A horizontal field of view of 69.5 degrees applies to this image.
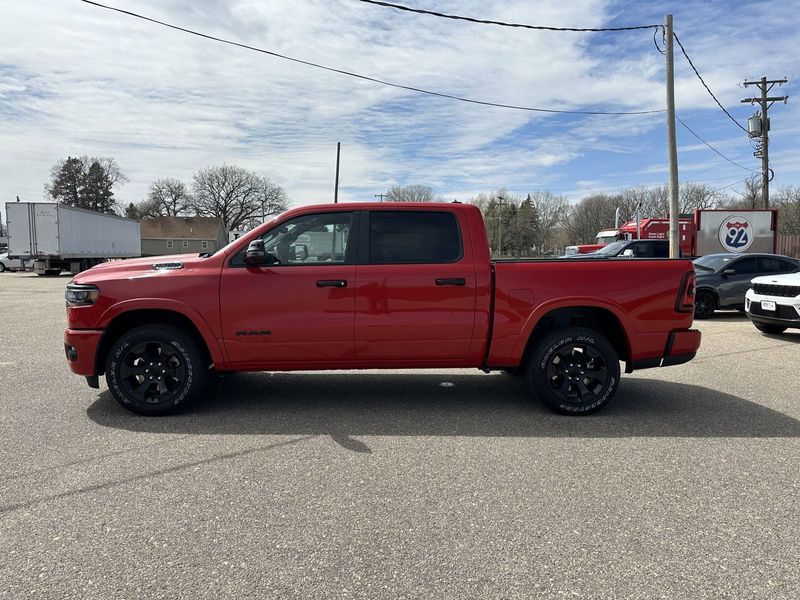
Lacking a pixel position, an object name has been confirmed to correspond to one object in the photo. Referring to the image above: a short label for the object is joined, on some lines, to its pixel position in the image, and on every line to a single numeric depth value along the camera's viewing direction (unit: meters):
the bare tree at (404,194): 59.51
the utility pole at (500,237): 84.41
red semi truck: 20.88
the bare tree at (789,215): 51.84
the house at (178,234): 87.81
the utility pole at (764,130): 25.73
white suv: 9.09
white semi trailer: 28.19
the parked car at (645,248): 17.77
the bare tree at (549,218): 100.41
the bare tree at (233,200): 81.50
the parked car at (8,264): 35.53
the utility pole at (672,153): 14.88
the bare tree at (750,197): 55.69
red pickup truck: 4.96
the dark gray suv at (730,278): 12.52
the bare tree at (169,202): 86.50
